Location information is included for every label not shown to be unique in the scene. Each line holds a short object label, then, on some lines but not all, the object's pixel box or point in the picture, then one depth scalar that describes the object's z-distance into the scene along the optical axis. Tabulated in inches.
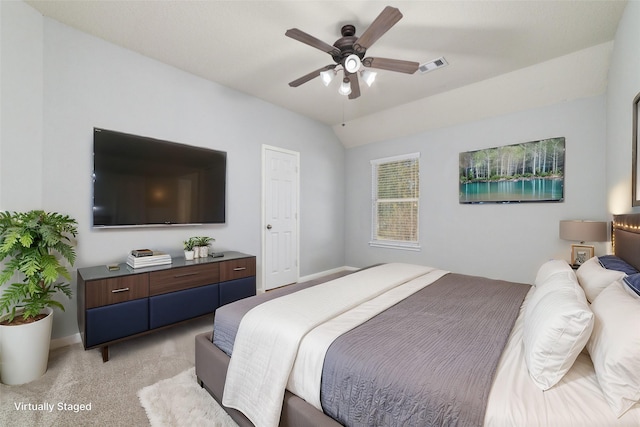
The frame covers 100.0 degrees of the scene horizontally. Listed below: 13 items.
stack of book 94.3
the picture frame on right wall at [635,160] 70.2
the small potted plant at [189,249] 112.3
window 177.0
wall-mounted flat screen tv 98.7
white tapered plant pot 70.8
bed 34.1
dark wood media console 81.2
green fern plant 71.8
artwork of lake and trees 128.2
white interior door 156.4
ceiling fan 74.2
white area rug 60.9
